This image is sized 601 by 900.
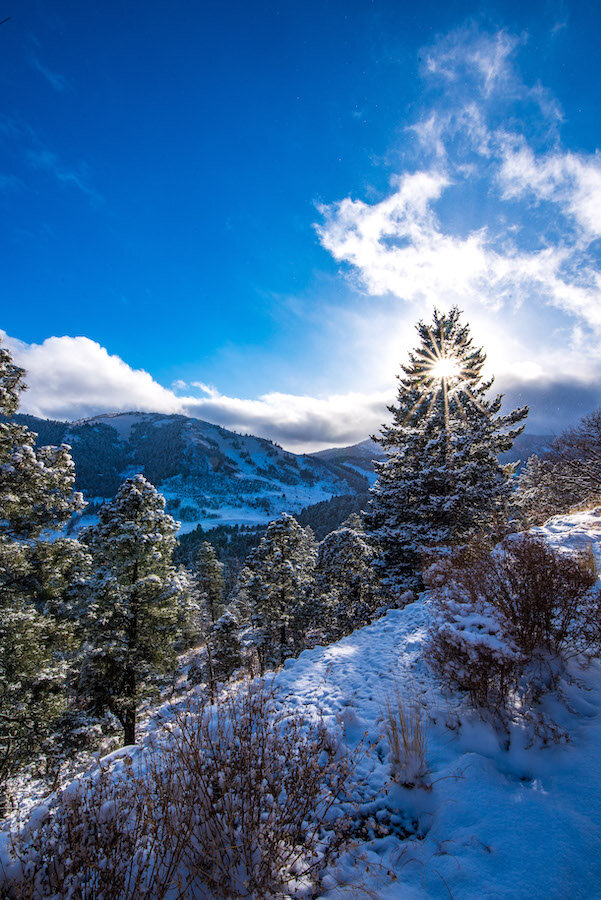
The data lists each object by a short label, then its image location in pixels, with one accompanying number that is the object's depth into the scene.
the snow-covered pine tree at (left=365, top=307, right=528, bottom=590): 11.95
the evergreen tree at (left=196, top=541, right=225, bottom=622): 41.50
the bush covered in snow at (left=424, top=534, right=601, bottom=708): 3.75
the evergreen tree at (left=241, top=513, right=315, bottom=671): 21.92
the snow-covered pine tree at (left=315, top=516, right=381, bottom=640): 20.16
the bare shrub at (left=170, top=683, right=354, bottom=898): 2.18
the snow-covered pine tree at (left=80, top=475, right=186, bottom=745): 12.34
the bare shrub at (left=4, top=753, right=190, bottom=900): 1.95
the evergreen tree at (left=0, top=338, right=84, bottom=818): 8.16
